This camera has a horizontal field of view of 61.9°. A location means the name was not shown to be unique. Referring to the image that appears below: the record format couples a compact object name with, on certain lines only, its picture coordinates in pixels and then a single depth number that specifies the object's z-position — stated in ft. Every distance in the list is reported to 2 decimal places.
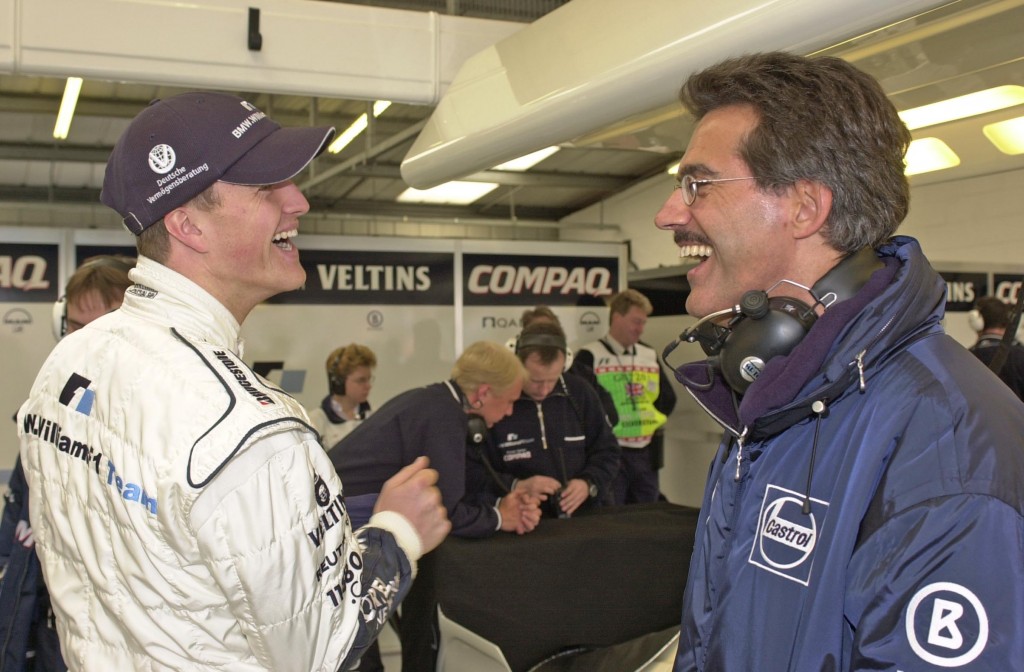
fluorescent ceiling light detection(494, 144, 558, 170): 29.09
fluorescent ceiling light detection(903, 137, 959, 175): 8.49
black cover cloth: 8.09
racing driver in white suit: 3.32
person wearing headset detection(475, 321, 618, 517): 11.81
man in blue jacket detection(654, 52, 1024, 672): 2.53
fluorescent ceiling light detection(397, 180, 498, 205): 39.78
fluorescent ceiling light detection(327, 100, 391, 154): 25.81
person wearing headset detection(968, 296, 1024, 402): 13.39
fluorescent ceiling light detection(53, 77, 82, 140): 18.74
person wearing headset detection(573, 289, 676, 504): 16.83
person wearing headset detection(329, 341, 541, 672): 8.94
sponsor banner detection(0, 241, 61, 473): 14.96
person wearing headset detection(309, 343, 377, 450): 14.67
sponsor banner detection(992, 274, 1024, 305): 18.76
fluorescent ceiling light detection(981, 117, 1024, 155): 7.50
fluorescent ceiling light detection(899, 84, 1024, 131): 6.42
